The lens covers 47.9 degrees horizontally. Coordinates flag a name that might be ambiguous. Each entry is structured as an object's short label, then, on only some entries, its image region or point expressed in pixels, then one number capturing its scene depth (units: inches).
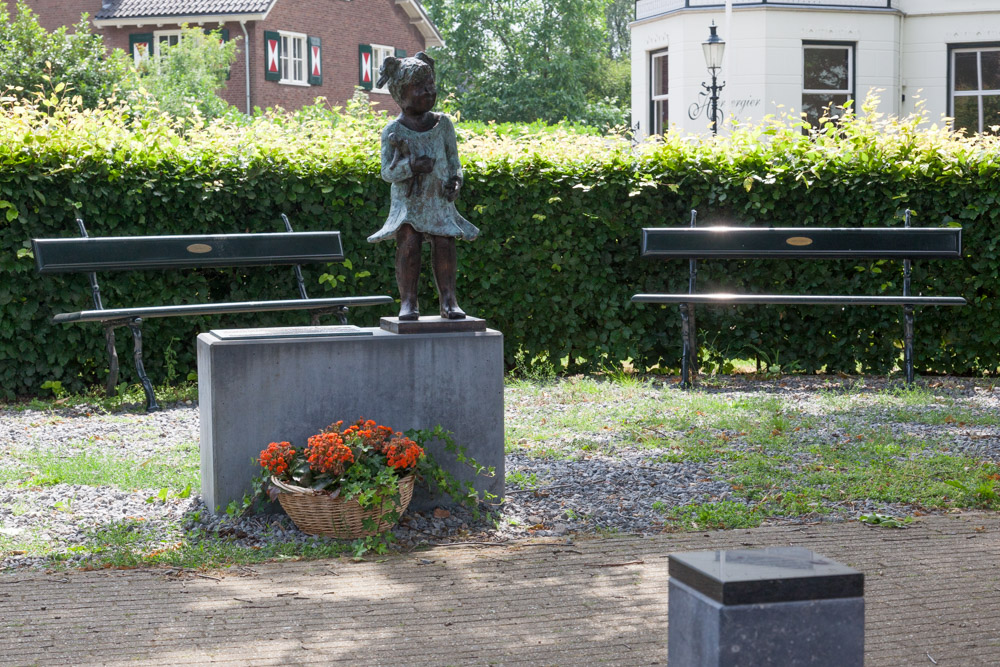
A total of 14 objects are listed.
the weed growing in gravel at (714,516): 210.4
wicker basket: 195.8
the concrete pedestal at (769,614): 100.4
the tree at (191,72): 1076.5
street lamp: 758.5
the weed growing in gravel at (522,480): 238.3
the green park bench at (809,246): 366.3
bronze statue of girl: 224.4
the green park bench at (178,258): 332.2
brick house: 1414.9
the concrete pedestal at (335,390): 209.6
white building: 850.8
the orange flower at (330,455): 195.3
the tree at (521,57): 2133.4
